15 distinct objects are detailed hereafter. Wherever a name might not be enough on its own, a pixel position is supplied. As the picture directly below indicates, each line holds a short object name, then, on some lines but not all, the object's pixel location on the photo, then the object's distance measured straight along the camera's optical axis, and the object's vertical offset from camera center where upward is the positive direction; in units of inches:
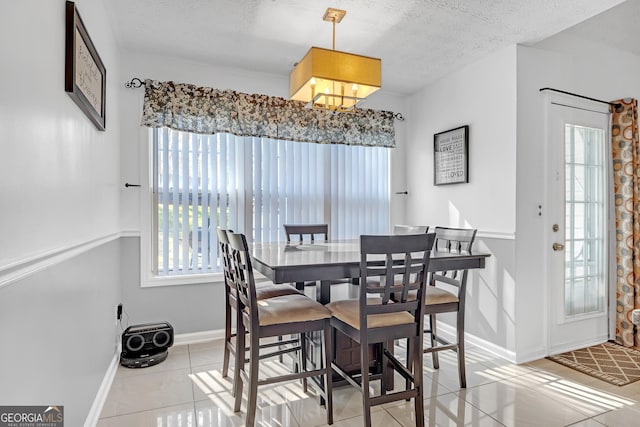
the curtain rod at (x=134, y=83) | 121.1 +44.2
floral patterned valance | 123.8 +36.9
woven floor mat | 101.0 -46.5
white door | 119.3 -4.9
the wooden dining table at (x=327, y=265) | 72.2 -11.5
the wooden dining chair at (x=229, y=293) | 85.7 -21.7
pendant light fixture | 80.3 +31.6
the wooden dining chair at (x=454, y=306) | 92.6 -24.3
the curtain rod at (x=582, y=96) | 117.8 +39.9
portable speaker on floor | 105.3 -39.4
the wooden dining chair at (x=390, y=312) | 69.3 -21.3
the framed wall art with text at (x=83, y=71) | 59.0 +27.6
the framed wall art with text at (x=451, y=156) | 132.0 +21.8
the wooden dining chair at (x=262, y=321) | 72.6 -23.1
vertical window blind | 127.6 +8.6
